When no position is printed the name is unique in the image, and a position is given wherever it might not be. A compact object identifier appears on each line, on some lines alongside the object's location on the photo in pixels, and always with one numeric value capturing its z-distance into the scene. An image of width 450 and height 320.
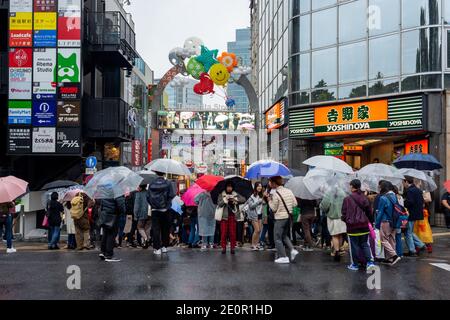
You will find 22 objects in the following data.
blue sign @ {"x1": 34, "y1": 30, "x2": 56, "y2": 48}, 24.80
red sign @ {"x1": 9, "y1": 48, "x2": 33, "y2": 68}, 24.69
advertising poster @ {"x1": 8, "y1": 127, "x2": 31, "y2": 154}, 24.88
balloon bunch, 30.45
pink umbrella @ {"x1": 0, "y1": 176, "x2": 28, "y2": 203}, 13.33
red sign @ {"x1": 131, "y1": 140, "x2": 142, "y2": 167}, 40.06
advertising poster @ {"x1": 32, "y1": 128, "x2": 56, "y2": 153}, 25.00
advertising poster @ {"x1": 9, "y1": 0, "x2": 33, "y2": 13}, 24.59
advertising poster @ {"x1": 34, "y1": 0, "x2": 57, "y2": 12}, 24.78
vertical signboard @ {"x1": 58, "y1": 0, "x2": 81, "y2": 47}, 24.80
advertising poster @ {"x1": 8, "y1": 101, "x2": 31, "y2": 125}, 24.84
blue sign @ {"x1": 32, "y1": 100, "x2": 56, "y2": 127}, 25.03
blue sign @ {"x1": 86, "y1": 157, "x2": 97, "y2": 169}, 24.28
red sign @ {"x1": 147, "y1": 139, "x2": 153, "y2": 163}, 44.92
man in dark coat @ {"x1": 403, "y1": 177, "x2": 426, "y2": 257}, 13.12
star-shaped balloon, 30.91
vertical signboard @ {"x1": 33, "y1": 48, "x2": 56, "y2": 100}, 24.84
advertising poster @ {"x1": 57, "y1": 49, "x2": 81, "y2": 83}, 24.88
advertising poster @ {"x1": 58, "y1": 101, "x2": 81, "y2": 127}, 25.06
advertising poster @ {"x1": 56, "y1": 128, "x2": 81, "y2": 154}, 25.08
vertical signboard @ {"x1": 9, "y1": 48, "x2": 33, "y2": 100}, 24.70
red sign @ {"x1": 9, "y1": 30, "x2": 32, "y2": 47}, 24.64
